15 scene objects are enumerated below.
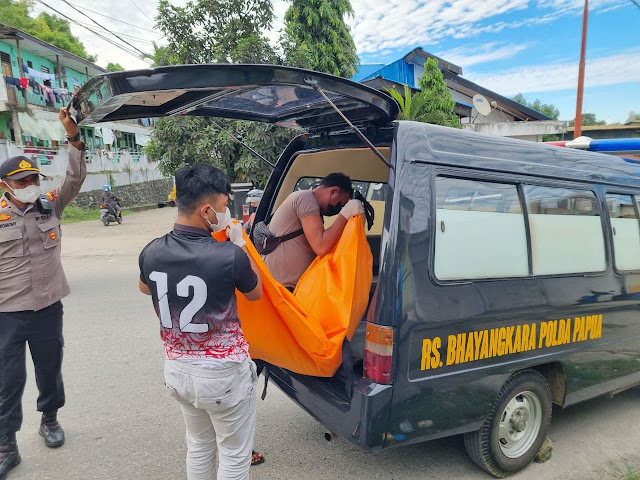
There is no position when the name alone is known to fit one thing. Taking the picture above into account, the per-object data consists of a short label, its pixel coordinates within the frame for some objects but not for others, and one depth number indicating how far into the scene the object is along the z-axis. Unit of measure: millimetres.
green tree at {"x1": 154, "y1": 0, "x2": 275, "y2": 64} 9062
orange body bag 2400
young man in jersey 1845
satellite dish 13812
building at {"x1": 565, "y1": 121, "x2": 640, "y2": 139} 22562
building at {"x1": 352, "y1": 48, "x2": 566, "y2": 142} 17266
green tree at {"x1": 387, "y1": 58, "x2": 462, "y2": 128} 12586
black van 2188
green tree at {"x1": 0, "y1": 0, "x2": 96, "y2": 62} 32969
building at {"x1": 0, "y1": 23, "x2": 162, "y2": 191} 19422
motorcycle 16370
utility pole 11665
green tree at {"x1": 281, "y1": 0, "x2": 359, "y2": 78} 12154
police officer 2789
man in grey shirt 2908
